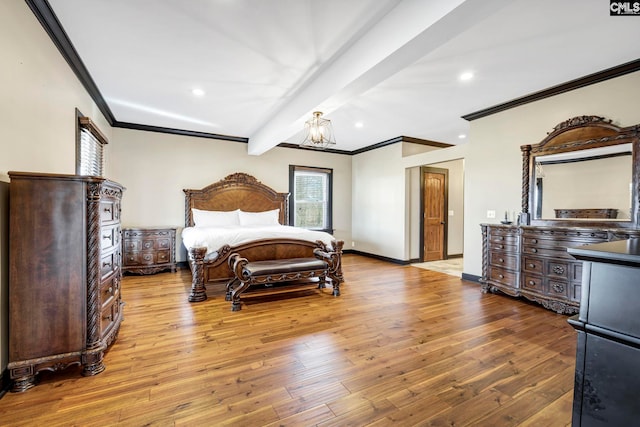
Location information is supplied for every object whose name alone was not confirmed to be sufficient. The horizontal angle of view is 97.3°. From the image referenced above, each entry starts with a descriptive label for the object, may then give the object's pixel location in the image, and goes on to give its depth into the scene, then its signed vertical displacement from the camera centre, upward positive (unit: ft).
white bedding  12.38 -1.25
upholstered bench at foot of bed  10.93 -2.52
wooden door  20.92 -0.09
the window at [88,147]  10.37 +2.60
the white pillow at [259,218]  18.84 -0.56
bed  12.25 -1.25
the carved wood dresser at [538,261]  10.00 -2.01
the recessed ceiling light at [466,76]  10.25 +5.03
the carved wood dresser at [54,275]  5.82 -1.44
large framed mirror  9.97 +1.44
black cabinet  2.54 -1.20
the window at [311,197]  22.27 +1.03
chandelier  11.91 +3.49
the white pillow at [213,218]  17.80 -0.56
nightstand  15.39 -2.29
